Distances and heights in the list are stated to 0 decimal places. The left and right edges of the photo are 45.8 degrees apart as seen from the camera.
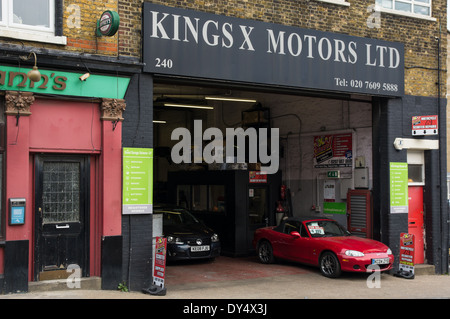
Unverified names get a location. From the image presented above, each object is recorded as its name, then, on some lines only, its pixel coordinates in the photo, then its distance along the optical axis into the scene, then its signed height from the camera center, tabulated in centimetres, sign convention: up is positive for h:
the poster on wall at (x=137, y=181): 1058 +0
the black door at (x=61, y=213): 1002 -62
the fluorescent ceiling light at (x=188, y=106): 1889 +271
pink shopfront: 955 +13
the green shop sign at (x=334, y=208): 1580 -80
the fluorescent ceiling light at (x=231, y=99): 1700 +270
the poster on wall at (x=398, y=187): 1419 -14
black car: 1474 -159
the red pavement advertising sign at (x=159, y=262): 1040 -159
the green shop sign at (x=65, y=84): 958 +184
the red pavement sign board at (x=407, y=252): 1337 -178
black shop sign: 1107 +296
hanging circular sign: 979 +294
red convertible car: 1250 -165
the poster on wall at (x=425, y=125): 1429 +154
